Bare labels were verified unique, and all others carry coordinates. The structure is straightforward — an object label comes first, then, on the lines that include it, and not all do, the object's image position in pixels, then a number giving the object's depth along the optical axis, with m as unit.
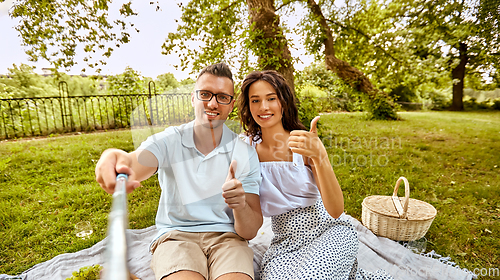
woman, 1.63
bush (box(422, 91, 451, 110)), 10.55
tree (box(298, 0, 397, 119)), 6.51
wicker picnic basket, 2.55
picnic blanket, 2.14
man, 1.46
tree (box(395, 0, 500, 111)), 5.07
